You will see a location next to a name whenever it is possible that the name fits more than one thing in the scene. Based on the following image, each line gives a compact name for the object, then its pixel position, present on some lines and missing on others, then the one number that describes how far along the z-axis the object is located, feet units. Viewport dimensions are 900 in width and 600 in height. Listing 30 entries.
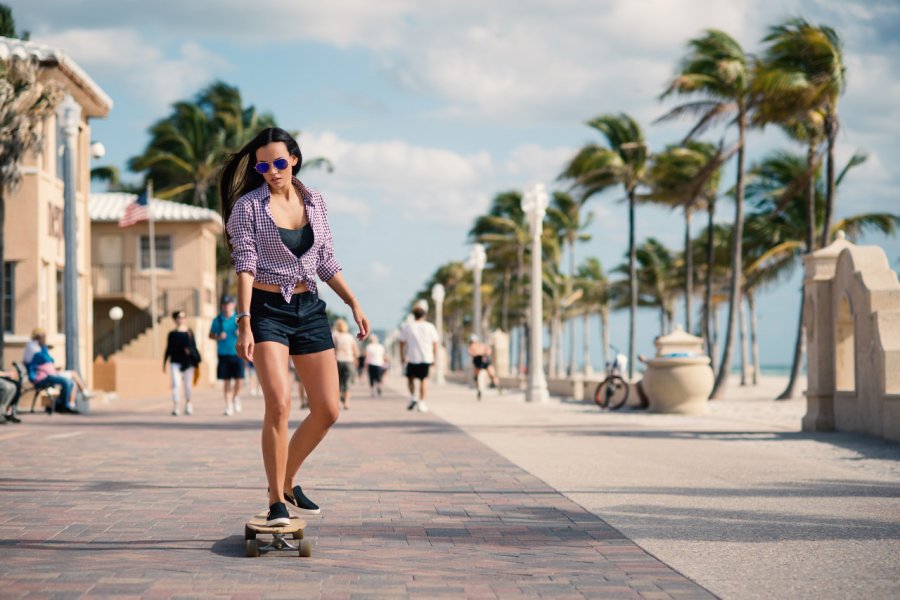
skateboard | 18.40
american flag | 122.83
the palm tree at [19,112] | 74.74
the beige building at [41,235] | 90.43
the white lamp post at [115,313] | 126.17
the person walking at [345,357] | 71.31
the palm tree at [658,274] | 259.80
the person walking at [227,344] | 60.13
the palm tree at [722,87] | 100.22
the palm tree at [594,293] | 298.56
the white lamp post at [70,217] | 68.03
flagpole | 138.85
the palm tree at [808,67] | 80.28
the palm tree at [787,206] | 129.39
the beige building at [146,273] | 147.23
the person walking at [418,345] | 65.92
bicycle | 76.02
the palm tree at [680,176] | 152.56
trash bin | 67.10
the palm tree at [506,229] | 244.22
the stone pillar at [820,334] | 49.19
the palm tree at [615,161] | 156.04
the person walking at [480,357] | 103.65
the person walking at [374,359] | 94.27
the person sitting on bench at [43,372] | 65.26
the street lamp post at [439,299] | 156.76
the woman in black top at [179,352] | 60.39
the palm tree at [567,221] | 240.73
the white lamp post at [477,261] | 138.69
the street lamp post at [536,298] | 87.86
